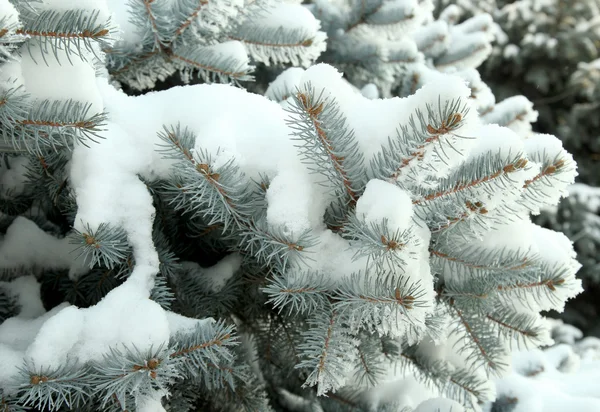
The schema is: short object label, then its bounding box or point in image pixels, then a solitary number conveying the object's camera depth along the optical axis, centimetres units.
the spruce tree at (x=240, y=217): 89
